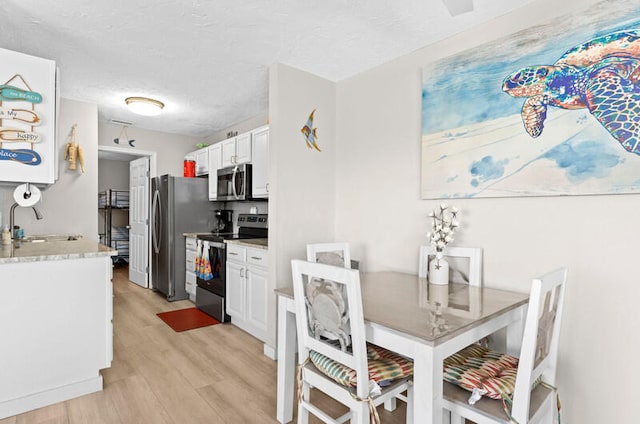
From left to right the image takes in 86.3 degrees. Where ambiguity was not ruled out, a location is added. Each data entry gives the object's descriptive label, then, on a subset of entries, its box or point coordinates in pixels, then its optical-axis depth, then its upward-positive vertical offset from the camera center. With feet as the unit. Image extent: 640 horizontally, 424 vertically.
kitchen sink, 10.19 -0.83
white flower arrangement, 6.92 -0.38
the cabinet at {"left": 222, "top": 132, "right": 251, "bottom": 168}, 12.86 +2.46
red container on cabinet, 16.21 +2.10
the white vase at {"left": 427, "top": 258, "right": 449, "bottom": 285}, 6.95 -1.21
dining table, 4.16 -1.51
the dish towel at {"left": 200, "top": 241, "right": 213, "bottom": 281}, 12.60 -1.94
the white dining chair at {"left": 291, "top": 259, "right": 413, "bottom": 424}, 4.64 -2.11
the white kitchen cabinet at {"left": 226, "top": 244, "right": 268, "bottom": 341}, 10.10 -2.40
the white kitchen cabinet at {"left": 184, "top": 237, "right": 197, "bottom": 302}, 14.35 -2.36
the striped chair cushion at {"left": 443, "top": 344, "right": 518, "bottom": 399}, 4.51 -2.27
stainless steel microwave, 12.77 +1.17
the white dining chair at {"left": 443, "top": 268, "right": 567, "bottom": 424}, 4.10 -2.27
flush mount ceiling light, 11.80 +3.77
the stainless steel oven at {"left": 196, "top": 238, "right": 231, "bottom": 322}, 12.00 -2.44
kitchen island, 6.52 -2.29
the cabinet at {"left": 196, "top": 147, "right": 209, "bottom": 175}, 15.53 +2.37
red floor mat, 11.60 -3.85
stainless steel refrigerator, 14.80 -0.38
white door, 16.93 -0.53
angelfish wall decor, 9.78 +2.28
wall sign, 7.24 +2.04
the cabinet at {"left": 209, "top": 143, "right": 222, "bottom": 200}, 14.66 +2.02
